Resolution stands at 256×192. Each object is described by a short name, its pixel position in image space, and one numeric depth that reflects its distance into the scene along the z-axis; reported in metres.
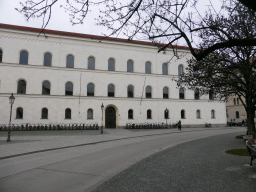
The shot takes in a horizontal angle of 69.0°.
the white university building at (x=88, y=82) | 27.88
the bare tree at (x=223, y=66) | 8.53
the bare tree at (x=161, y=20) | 4.26
